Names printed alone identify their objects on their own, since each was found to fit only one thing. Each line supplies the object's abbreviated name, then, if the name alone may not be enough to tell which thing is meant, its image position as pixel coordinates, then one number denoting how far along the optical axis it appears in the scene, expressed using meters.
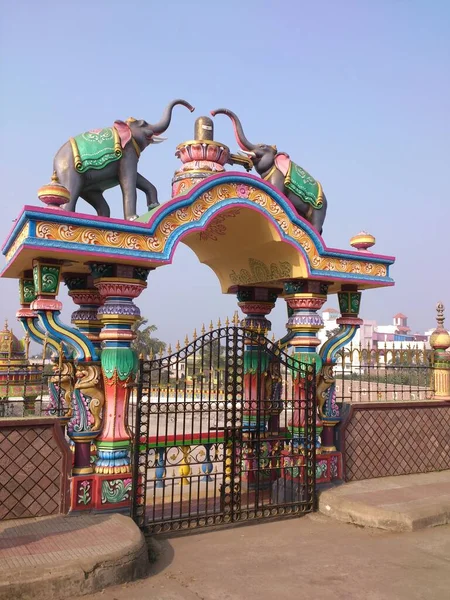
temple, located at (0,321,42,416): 10.48
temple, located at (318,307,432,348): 43.37
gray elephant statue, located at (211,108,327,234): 7.48
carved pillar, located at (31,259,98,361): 5.73
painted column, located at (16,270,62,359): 5.92
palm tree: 38.03
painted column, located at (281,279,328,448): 7.27
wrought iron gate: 5.83
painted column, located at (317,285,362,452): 7.34
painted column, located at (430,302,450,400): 8.80
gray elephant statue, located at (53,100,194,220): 6.21
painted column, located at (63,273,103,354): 7.43
